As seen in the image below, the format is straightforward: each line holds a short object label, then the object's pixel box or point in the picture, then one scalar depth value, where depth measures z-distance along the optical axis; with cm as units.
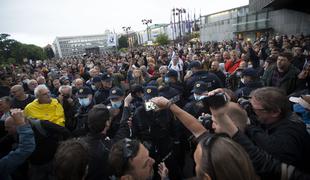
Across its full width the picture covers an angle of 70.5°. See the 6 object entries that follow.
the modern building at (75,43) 12838
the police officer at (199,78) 569
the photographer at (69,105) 482
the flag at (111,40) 2738
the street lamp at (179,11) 4812
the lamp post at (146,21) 4668
